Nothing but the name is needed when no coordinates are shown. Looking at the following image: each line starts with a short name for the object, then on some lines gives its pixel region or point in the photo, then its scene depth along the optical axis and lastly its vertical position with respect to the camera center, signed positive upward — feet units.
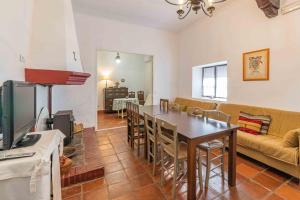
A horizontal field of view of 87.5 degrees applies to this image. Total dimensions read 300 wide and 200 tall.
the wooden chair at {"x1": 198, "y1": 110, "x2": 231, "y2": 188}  6.15 -2.03
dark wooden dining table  5.19 -1.32
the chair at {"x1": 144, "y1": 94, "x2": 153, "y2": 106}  17.69 -0.43
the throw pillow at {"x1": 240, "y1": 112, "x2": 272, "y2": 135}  8.75 -1.45
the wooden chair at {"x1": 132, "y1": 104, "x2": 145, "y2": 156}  9.29 -1.66
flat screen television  3.06 -0.34
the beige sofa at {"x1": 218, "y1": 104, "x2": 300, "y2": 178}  6.47 -2.21
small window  13.51 +1.53
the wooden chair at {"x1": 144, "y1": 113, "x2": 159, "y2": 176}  6.92 -1.89
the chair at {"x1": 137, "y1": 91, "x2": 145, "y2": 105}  23.54 -0.03
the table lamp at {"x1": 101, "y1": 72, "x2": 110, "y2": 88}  23.60 +3.12
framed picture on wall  9.55 +2.06
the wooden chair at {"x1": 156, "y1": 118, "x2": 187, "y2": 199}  5.49 -1.98
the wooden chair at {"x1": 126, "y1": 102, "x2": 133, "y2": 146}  10.41 -1.61
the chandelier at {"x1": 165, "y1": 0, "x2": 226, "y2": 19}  6.08 +3.67
